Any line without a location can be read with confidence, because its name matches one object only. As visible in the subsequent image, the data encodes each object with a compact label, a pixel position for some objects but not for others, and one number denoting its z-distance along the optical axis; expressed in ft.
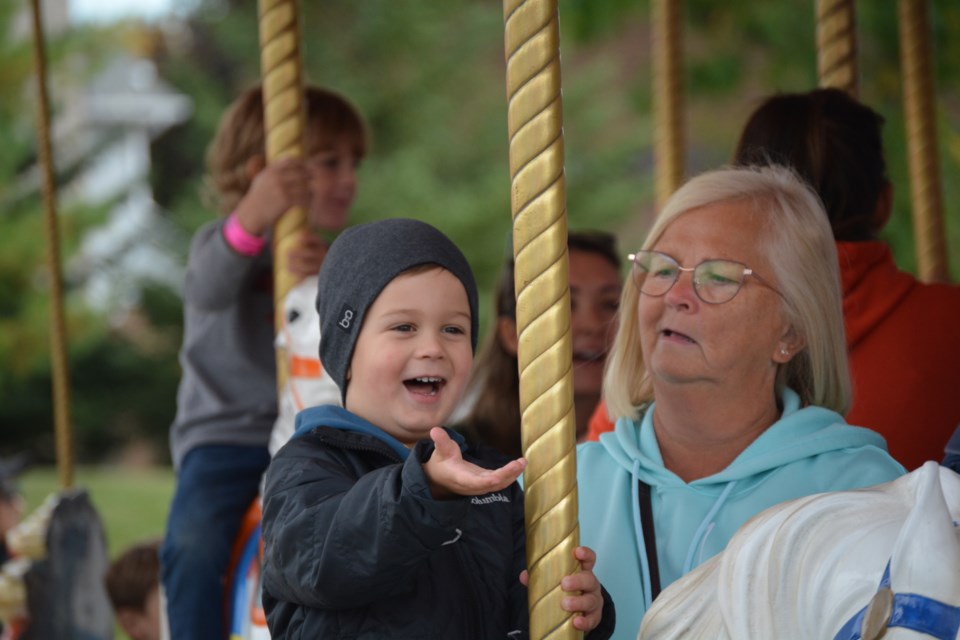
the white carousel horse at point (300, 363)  17.88
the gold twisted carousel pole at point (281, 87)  20.65
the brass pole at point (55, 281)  31.17
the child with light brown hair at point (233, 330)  21.79
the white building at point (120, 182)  94.54
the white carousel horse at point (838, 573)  8.26
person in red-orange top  17.19
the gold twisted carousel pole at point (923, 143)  29.09
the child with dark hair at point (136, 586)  29.70
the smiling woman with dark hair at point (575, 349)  26.60
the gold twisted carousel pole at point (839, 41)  22.97
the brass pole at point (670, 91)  30.74
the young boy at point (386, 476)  10.86
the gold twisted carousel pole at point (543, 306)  11.04
